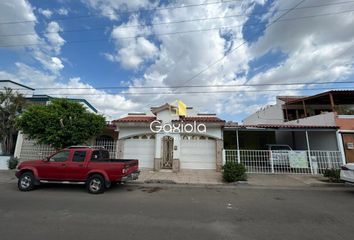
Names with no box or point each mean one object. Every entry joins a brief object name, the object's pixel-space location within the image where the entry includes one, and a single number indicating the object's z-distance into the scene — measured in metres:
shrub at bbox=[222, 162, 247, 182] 9.74
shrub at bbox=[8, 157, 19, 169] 13.39
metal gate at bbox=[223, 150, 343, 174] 11.81
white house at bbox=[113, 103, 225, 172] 12.85
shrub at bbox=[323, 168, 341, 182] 9.73
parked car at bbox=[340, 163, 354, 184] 7.67
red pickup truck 7.52
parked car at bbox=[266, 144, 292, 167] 12.10
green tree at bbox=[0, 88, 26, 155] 13.41
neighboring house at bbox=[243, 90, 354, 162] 12.30
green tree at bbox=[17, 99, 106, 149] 10.96
